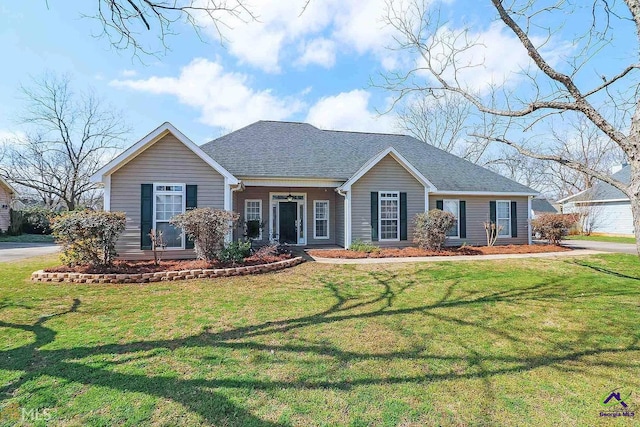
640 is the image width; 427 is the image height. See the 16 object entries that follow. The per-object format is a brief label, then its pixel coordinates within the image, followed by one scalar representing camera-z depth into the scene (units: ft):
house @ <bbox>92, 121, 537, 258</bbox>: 32.83
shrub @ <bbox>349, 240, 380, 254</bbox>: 38.47
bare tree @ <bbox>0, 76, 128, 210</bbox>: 86.17
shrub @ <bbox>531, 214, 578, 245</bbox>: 46.65
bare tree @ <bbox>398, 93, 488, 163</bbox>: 98.73
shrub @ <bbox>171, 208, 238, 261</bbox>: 27.99
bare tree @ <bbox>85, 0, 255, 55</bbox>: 16.03
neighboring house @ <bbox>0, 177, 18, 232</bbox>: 71.26
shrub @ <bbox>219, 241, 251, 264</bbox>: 28.96
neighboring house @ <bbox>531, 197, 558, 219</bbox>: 125.98
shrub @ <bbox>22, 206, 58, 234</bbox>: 75.31
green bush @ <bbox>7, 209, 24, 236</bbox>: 71.82
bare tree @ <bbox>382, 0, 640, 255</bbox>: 14.46
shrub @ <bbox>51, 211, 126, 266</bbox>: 25.59
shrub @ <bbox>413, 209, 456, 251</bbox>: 39.29
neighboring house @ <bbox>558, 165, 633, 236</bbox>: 74.79
